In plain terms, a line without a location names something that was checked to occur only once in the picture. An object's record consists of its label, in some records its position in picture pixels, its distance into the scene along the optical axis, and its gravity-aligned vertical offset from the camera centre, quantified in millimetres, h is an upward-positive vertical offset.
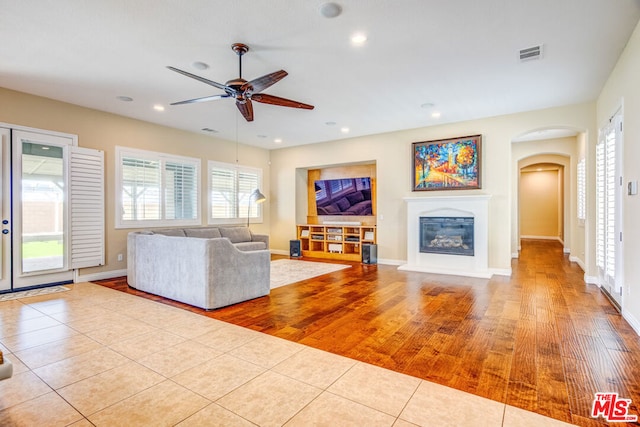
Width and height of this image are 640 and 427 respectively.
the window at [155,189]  6168 +517
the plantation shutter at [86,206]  5434 +137
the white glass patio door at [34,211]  4824 +51
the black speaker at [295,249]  8391 -922
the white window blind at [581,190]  6877 +498
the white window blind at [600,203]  4734 +149
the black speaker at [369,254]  7352 -922
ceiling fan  3348 +1384
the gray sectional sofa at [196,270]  3902 -744
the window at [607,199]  4016 +196
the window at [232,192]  7812 +554
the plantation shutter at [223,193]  7805 +512
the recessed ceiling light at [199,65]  3967 +1854
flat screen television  8180 +454
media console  7945 -665
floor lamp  7589 +422
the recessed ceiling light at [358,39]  3342 +1850
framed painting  6352 +1023
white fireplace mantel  6125 -414
